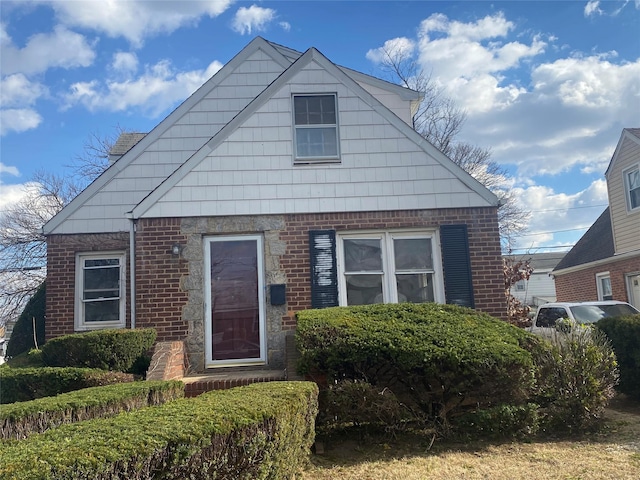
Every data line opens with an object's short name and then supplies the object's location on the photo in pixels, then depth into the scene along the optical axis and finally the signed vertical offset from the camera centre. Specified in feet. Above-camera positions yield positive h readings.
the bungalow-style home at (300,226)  27.22 +4.48
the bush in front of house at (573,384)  19.69 -3.16
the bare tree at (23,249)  69.05 +10.44
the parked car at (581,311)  40.52 -0.96
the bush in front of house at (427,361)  18.02 -1.86
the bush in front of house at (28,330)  38.32 -0.31
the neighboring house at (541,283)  138.00 +4.74
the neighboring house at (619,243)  54.24 +5.98
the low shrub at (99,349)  24.61 -1.26
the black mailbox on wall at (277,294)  27.04 +0.99
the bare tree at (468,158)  86.79 +24.98
